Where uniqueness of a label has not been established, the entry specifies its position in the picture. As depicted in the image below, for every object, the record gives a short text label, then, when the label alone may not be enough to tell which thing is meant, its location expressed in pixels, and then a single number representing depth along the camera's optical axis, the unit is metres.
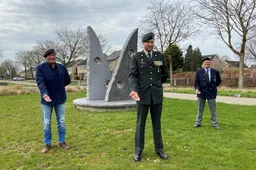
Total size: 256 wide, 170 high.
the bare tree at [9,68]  78.94
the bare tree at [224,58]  70.75
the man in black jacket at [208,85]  5.90
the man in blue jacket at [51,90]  4.42
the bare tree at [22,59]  67.71
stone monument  9.05
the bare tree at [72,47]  44.66
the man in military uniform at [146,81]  3.87
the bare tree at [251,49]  45.06
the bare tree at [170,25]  30.39
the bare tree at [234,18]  19.44
